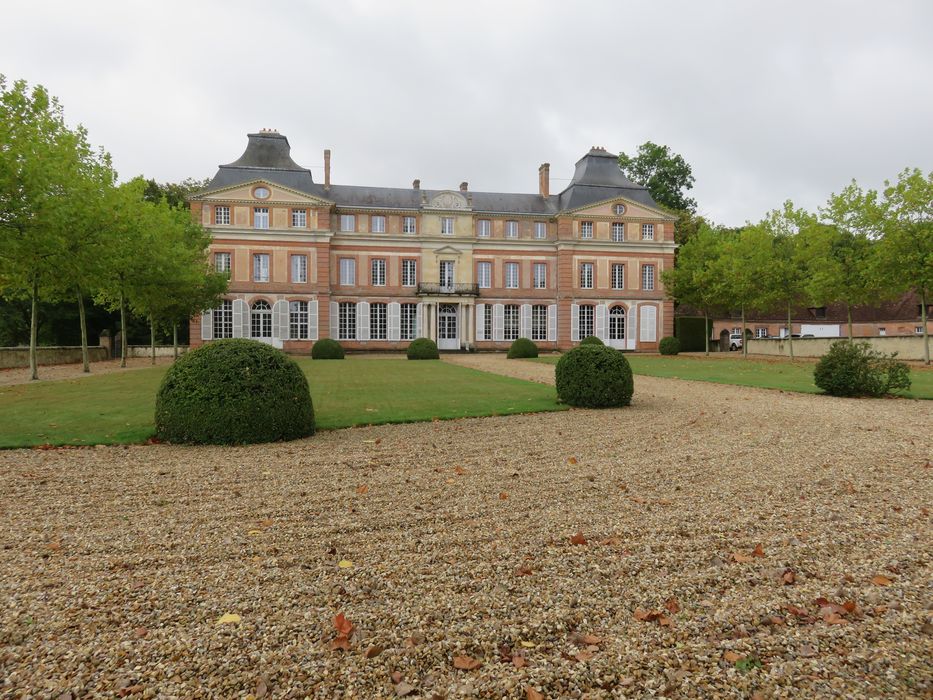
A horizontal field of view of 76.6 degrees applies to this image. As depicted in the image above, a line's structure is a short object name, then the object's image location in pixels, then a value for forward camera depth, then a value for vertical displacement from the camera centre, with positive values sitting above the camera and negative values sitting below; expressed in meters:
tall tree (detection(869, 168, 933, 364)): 19.95 +3.46
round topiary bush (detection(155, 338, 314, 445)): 6.70 -0.67
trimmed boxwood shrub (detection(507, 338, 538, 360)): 29.34 -0.45
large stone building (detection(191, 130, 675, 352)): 34.59 +4.91
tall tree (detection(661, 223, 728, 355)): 29.91 +3.56
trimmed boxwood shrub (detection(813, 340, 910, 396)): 11.59 -0.65
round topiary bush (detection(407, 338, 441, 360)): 27.61 -0.45
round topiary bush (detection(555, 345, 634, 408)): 10.04 -0.67
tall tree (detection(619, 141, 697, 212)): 45.47 +12.95
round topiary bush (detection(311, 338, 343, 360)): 28.69 -0.45
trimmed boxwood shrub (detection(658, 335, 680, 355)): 34.44 -0.38
